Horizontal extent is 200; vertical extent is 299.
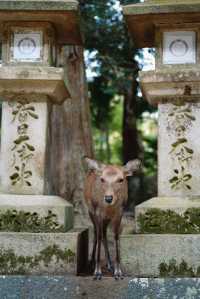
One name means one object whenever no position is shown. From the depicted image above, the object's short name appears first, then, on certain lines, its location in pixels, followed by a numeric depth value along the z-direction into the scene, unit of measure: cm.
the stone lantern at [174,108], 496
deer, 467
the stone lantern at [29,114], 503
